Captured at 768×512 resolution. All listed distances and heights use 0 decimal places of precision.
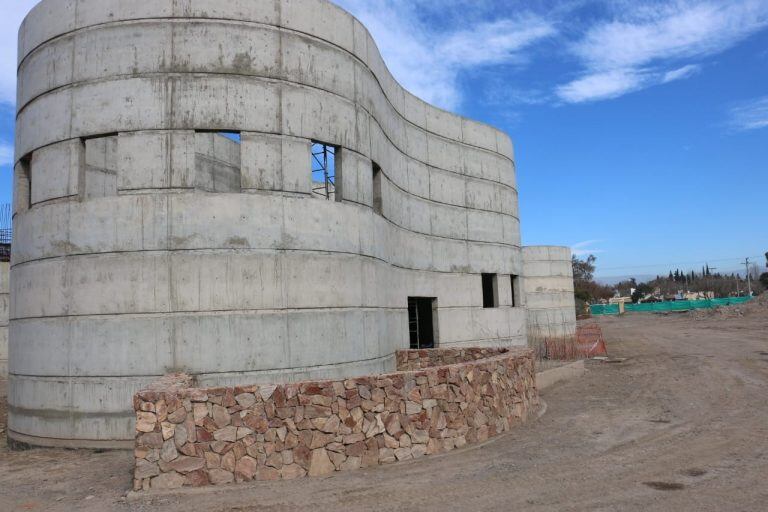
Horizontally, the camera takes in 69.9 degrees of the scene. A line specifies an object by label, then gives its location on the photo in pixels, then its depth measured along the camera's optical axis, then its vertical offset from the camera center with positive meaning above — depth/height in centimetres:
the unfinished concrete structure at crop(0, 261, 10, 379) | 2414 +48
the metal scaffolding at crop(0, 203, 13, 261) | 2771 +405
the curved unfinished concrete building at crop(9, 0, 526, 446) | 1041 +198
